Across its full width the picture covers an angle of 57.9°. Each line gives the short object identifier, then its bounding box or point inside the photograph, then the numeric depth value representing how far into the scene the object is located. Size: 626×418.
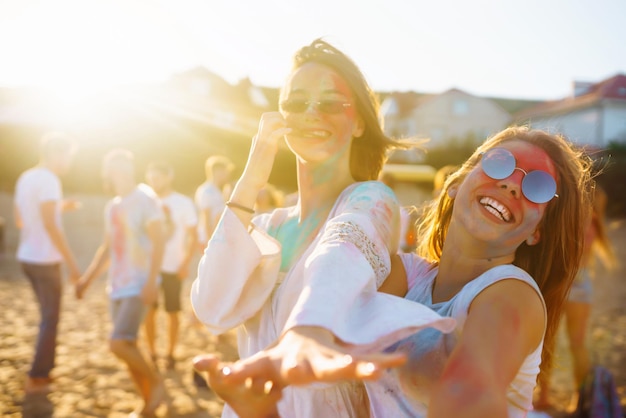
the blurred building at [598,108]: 32.72
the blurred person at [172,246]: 6.05
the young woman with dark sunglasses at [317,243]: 1.24
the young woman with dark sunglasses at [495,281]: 1.21
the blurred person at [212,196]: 6.51
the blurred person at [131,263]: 4.46
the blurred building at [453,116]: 43.03
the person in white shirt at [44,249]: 5.12
